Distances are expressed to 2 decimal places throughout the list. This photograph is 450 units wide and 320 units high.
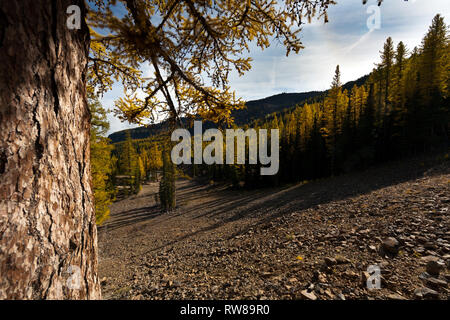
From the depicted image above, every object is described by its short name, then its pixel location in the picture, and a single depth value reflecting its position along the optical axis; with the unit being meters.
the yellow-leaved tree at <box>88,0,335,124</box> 2.57
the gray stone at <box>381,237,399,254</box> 3.86
